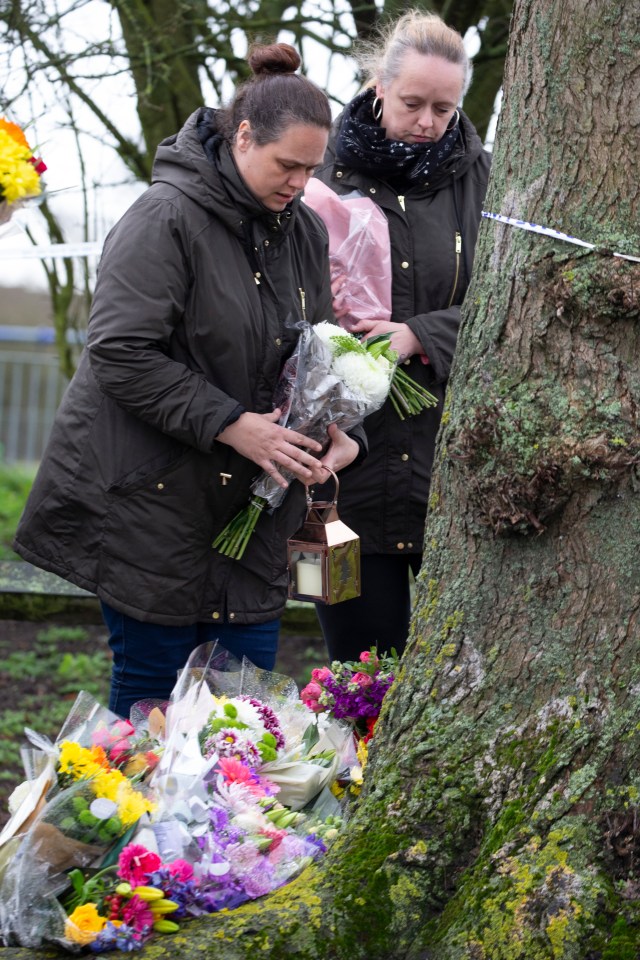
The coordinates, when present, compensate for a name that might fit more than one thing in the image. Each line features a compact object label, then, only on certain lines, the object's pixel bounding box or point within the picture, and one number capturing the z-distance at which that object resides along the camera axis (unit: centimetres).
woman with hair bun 510
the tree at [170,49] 942
